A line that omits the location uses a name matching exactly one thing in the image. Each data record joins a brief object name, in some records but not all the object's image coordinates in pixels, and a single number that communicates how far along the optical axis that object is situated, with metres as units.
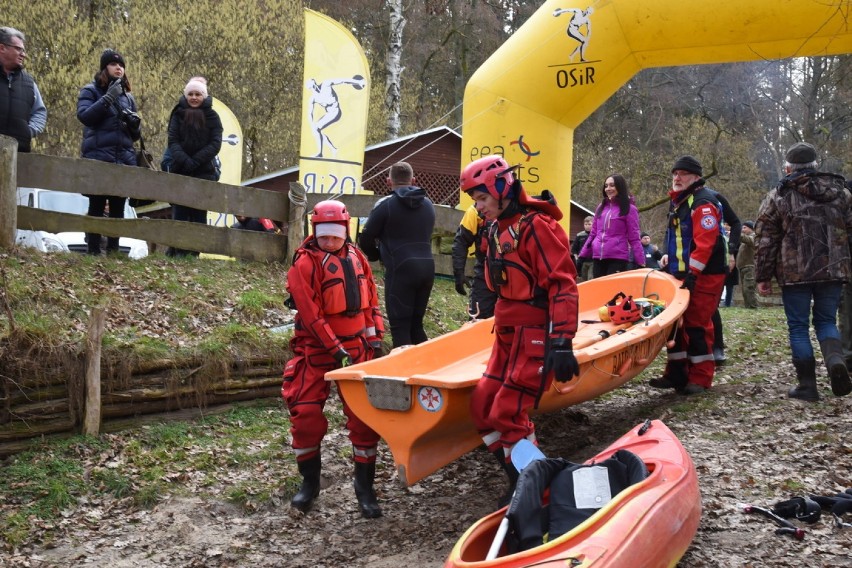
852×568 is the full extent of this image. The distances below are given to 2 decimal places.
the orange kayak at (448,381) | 5.12
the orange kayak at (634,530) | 3.52
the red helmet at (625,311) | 8.28
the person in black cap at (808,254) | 6.91
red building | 19.73
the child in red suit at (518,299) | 4.98
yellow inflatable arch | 9.28
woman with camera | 9.08
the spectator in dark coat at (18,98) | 8.42
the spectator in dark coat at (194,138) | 9.77
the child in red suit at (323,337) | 5.70
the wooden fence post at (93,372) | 6.64
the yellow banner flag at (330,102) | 11.75
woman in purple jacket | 9.13
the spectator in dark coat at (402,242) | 7.50
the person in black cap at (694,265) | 7.52
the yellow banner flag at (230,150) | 15.18
